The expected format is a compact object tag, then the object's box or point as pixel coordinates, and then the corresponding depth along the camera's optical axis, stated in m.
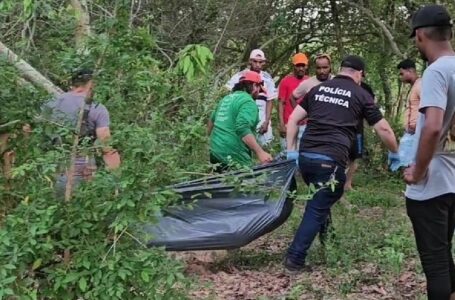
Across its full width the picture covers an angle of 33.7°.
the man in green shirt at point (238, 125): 5.82
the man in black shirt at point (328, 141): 5.37
